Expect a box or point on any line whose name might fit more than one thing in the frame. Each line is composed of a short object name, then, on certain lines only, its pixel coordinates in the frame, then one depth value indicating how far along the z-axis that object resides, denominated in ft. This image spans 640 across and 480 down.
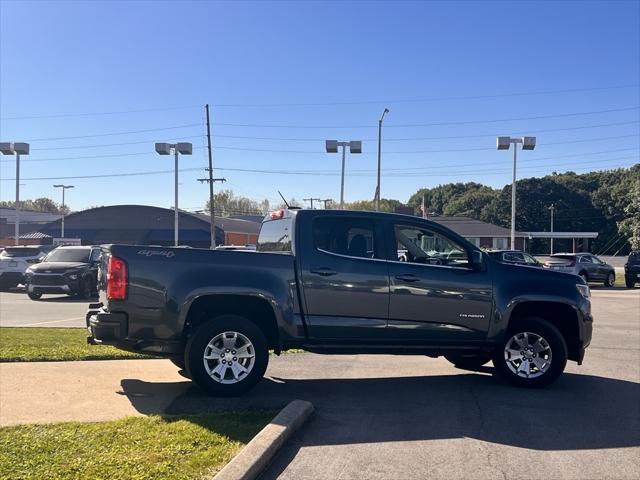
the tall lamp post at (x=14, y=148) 124.47
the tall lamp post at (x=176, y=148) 128.26
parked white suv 79.92
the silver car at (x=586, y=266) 98.48
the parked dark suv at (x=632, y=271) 99.66
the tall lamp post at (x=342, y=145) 113.91
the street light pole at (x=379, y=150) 117.29
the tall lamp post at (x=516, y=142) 111.75
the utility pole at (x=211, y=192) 139.83
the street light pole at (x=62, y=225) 200.23
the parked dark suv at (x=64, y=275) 64.39
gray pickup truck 21.13
